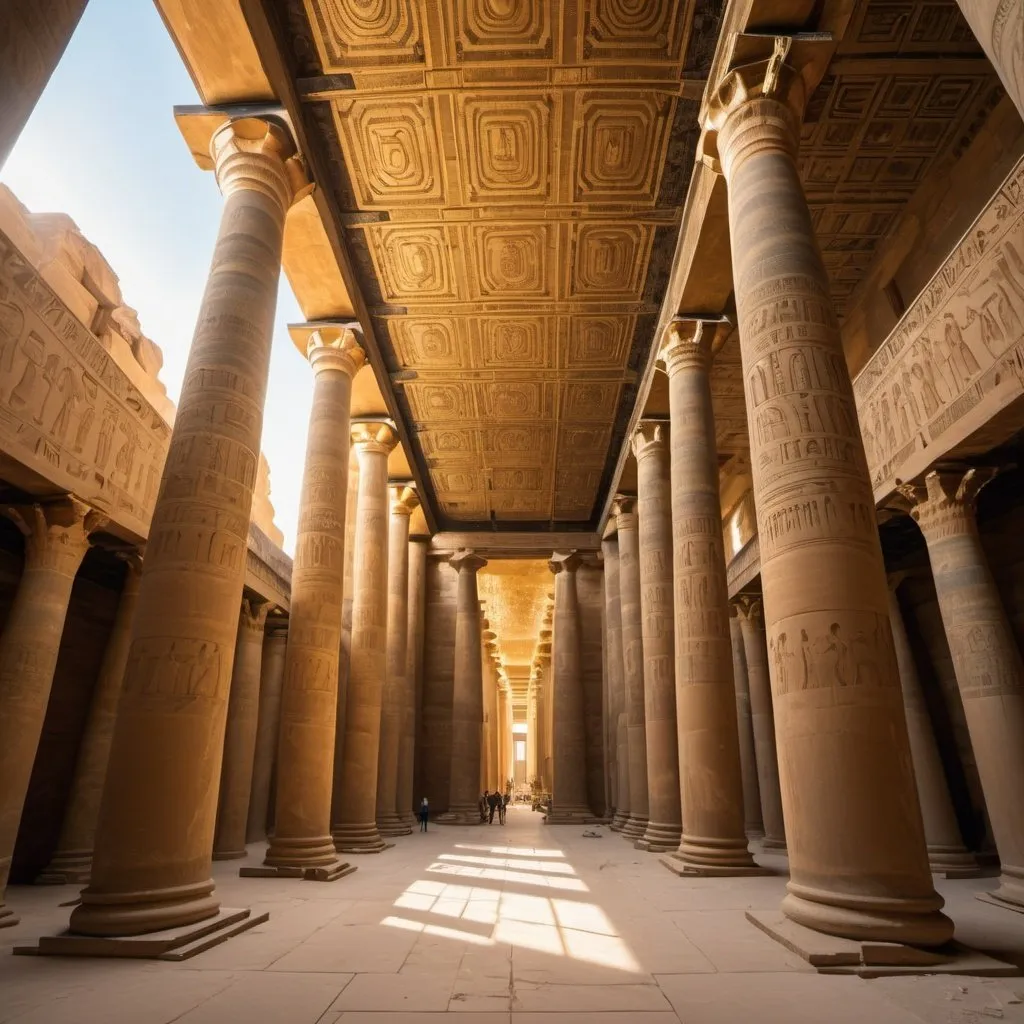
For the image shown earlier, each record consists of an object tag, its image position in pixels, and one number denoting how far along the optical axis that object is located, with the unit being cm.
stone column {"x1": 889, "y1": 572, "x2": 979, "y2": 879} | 1139
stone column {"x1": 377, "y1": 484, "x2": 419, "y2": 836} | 1905
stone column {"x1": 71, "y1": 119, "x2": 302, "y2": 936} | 607
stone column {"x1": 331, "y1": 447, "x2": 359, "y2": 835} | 1970
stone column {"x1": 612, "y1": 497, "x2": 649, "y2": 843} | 1711
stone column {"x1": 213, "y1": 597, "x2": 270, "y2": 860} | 1477
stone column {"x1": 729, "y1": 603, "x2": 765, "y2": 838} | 1903
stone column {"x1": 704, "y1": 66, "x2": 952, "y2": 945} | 535
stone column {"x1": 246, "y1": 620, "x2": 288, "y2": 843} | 1803
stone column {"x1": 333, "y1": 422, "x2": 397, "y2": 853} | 1427
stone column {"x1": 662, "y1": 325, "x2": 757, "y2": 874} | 1046
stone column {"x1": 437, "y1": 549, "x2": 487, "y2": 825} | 2289
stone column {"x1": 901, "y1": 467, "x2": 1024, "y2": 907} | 862
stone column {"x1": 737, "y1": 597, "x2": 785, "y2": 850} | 1603
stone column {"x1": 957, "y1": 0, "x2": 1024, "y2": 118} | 383
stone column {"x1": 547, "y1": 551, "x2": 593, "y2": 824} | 2252
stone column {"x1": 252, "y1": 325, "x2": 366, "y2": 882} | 1061
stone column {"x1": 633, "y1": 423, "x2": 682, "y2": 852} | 1365
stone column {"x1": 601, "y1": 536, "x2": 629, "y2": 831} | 2048
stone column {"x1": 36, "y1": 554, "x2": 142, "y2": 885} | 1139
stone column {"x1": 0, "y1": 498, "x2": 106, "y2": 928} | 896
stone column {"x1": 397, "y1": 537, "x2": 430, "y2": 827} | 2128
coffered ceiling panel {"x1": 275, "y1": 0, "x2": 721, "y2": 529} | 1019
